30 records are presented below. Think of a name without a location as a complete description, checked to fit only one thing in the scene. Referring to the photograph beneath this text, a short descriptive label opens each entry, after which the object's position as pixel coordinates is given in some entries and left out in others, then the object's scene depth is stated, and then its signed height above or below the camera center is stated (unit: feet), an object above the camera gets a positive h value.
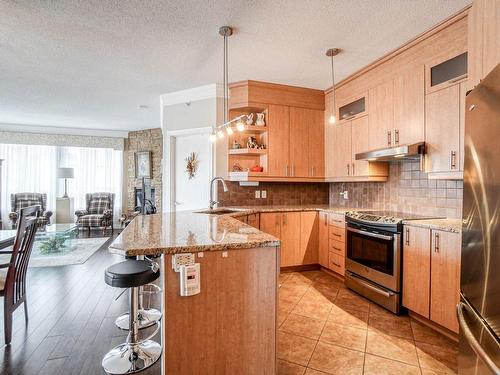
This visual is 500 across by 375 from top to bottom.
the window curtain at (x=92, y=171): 24.98 +1.20
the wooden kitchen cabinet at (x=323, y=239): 12.66 -2.41
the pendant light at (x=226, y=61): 8.77 +4.76
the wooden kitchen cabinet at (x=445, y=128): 8.09 +1.76
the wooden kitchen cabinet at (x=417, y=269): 7.92 -2.39
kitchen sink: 11.64 -1.10
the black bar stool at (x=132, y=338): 6.12 -3.55
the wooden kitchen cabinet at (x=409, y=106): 9.30 +2.75
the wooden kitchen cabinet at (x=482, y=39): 5.12 +2.85
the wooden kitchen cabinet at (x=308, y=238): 13.06 -2.41
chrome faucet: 12.77 -0.23
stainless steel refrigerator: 3.51 -0.66
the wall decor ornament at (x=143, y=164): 24.25 +1.78
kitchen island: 5.10 -2.24
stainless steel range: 8.79 -2.32
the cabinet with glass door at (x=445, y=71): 8.00 +3.46
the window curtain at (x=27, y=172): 23.18 +1.04
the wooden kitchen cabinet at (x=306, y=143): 14.14 +2.18
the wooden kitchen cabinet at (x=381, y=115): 10.55 +2.75
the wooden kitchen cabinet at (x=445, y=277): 7.14 -2.35
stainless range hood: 9.11 +1.15
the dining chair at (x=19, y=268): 7.15 -2.28
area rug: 14.31 -3.90
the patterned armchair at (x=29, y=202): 21.75 -1.44
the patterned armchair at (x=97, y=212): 22.68 -2.29
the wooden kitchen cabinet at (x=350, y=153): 11.85 +1.53
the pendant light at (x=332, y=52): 10.16 +4.86
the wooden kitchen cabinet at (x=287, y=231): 12.60 -2.03
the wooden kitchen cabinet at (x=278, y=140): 13.71 +2.21
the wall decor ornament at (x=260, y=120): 13.70 +3.16
